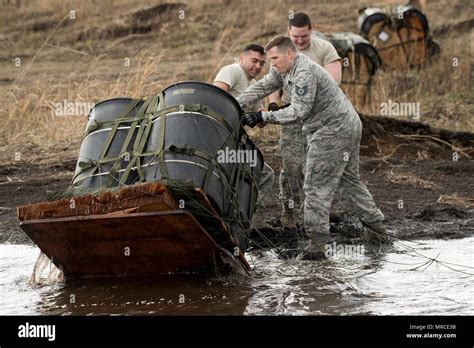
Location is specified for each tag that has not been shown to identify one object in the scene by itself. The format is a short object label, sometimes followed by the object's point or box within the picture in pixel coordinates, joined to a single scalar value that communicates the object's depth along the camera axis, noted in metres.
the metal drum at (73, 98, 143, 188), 14.85
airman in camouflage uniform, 16.45
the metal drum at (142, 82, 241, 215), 14.52
